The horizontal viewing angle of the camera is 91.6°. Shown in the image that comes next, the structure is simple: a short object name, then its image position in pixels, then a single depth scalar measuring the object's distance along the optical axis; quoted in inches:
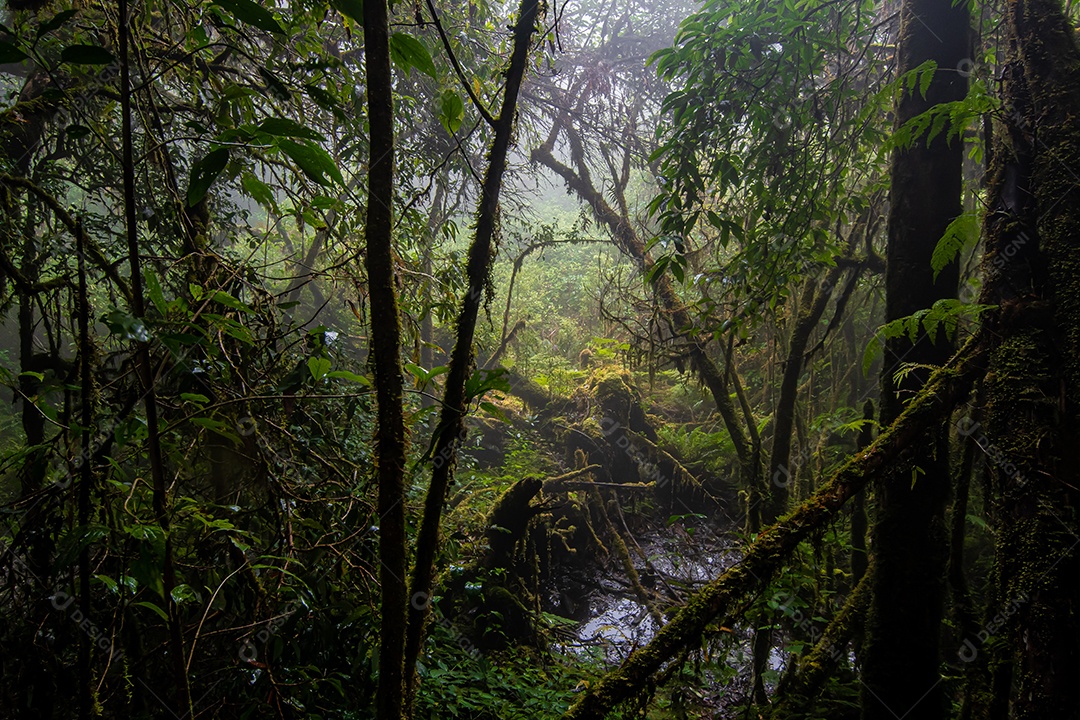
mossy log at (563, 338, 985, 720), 61.2
